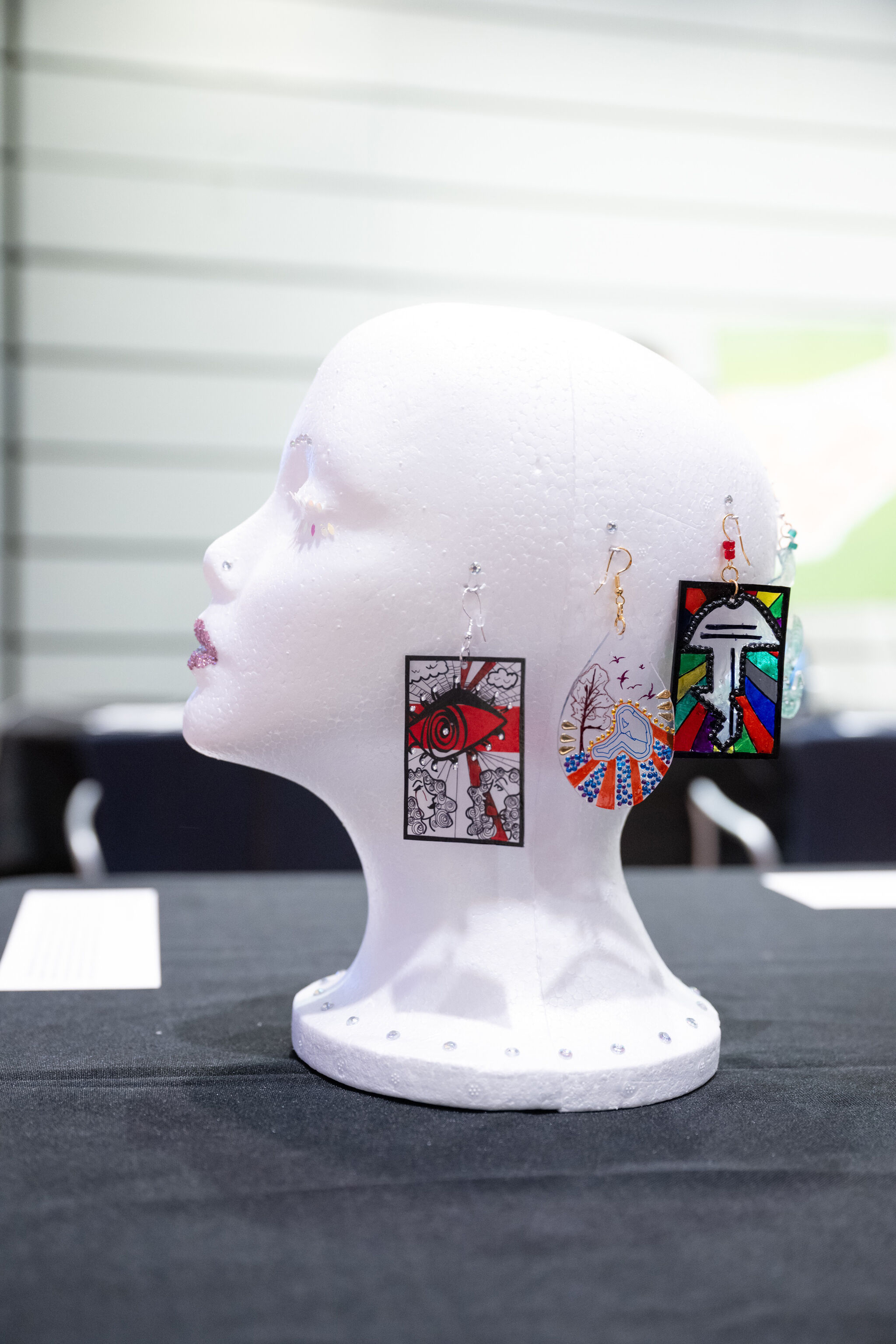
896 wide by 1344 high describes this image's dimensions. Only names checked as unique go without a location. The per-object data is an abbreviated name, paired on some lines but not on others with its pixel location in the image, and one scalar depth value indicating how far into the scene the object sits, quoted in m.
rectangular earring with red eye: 0.88
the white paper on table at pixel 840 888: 1.72
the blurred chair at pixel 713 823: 2.60
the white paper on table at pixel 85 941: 1.27
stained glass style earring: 0.93
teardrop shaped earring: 0.90
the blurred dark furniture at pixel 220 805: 2.57
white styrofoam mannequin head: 0.90
